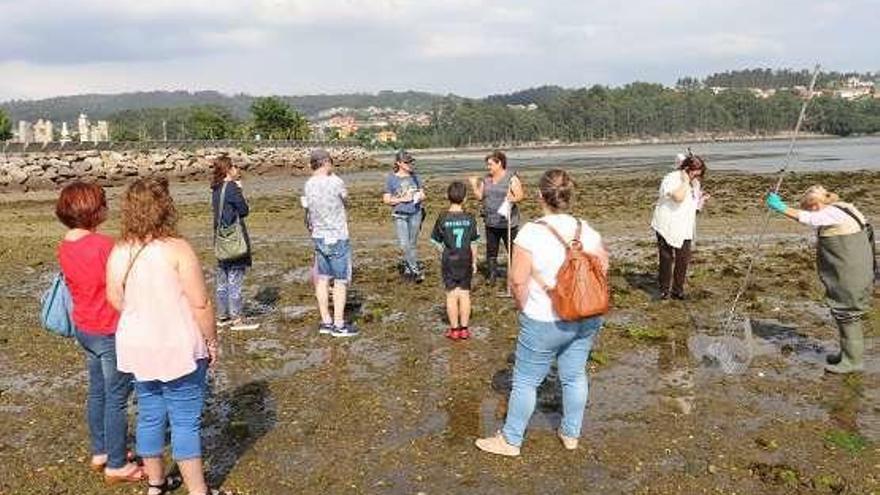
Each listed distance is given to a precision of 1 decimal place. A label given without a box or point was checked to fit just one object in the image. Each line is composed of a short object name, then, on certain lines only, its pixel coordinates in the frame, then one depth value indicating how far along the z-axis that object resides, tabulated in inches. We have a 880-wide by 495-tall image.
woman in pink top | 175.0
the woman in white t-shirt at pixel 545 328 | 205.5
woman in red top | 193.2
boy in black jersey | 341.1
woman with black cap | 454.6
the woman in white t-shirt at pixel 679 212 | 400.2
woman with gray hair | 280.7
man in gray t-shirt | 338.6
